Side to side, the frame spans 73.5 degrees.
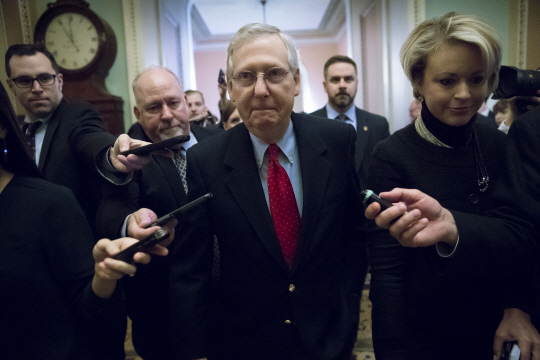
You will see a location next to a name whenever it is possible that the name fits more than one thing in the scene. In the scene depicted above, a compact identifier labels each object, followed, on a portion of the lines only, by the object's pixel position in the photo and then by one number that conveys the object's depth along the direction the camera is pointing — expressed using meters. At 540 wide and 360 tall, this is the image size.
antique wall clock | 3.83
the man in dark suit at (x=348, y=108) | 2.92
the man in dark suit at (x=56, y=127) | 1.75
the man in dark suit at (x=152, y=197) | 1.49
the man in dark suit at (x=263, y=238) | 1.20
